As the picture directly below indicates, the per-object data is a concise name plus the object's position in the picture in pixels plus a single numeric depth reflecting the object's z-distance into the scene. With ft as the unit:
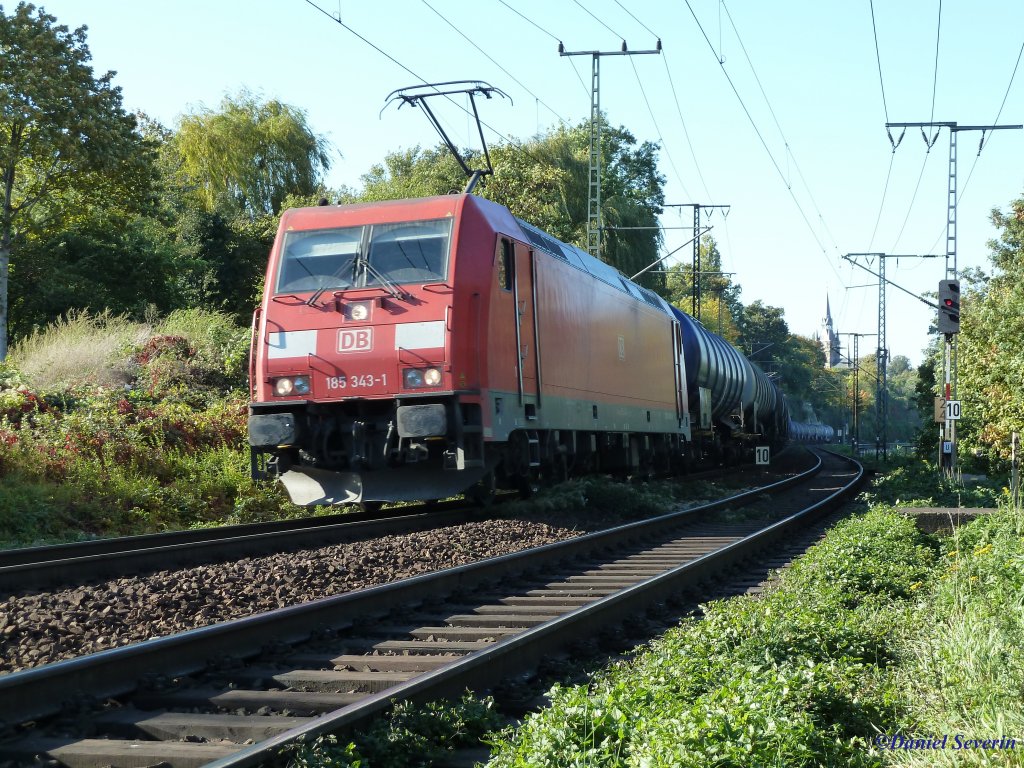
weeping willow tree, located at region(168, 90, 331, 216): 138.10
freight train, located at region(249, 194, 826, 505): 39.86
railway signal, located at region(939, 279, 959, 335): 78.88
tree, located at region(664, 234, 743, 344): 284.61
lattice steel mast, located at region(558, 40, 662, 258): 93.40
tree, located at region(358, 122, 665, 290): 119.34
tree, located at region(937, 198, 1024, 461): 78.95
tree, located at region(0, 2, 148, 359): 82.53
